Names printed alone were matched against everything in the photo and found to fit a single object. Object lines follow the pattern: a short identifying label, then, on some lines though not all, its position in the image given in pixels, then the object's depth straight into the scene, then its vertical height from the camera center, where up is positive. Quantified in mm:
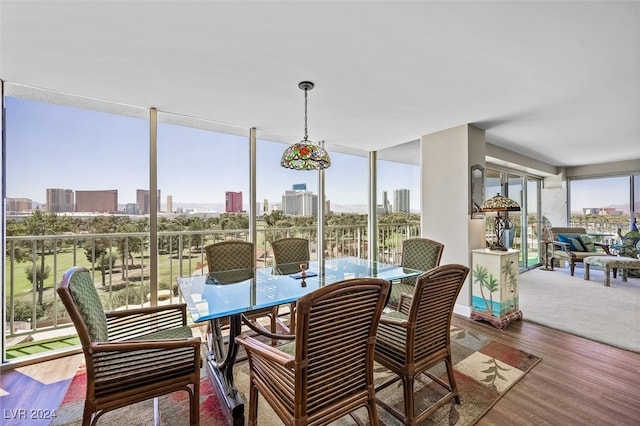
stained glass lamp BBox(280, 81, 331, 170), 2365 +479
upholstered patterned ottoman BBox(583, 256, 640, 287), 4762 -876
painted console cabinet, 3189 -865
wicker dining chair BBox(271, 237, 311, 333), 3189 -460
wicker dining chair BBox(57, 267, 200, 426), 1349 -784
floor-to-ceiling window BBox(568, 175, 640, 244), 6203 +179
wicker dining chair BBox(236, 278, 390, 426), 1209 -667
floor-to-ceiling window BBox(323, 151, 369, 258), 4637 +131
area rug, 1809 -1291
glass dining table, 1811 -592
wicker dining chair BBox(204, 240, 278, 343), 2658 -508
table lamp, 3242 +55
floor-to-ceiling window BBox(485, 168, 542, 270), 5605 -7
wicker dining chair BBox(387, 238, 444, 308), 2906 -483
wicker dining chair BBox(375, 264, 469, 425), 1607 -764
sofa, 5699 -696
